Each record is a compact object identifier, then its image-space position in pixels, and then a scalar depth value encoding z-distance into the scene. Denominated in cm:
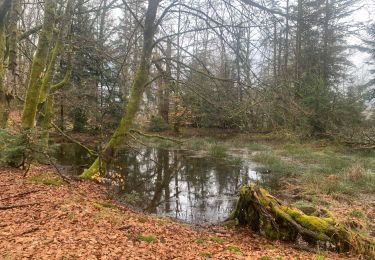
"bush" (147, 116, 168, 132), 2700
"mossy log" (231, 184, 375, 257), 677
